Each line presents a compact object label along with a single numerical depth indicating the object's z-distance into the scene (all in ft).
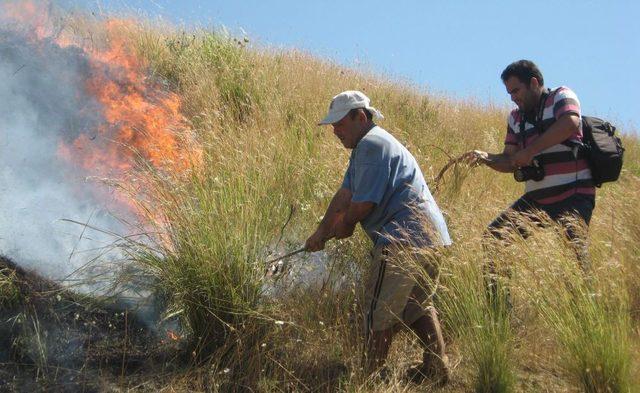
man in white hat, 13.69
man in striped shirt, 15.66
